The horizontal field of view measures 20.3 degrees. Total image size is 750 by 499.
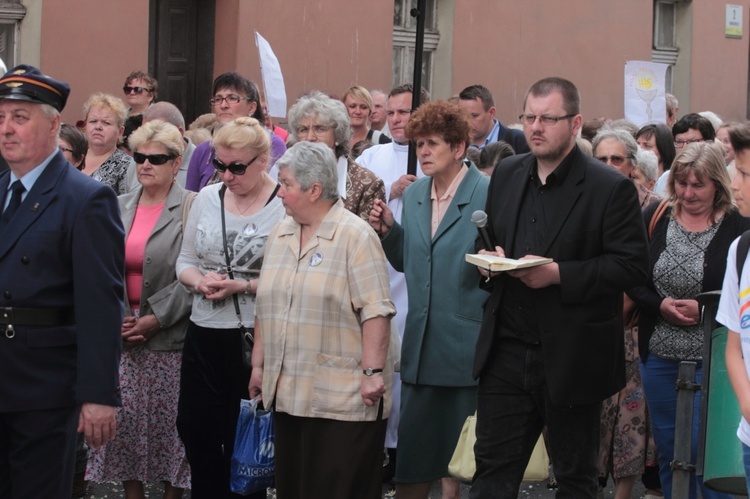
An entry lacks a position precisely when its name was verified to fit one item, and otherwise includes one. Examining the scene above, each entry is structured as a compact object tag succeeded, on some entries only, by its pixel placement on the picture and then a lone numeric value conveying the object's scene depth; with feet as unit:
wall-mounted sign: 103.99
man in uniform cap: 25.85
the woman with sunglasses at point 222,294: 35.75
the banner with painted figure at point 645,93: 70.99
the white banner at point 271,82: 57.40
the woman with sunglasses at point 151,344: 38.04
